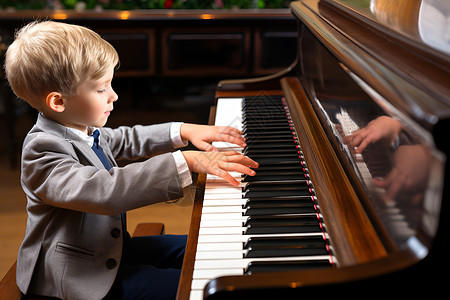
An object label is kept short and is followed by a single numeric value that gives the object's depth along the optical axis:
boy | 1.19
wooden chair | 1.31
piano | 0.63
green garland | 4.01
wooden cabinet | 3.35
